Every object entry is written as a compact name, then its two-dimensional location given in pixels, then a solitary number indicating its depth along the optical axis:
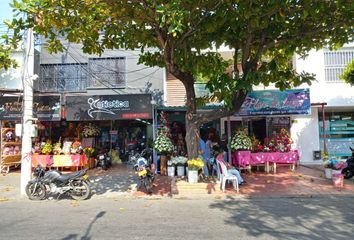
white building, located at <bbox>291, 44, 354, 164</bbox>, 17.08
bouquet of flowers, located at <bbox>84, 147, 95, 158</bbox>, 16.41
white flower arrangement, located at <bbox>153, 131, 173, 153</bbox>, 13.92
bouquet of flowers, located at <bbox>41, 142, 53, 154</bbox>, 15.38
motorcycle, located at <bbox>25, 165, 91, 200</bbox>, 10.27
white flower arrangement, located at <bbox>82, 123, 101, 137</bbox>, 17.39
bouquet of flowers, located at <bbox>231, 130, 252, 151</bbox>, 14.41
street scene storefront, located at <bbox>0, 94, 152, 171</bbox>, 15.08
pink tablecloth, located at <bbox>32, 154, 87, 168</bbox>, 15.16
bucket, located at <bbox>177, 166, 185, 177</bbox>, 13.82
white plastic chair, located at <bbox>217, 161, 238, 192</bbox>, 11.09
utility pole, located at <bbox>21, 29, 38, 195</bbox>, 10.98
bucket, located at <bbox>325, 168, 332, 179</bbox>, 13.01
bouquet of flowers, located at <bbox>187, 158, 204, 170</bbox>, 11.09
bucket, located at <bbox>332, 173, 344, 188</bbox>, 11.57
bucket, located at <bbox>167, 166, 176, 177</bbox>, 13.89
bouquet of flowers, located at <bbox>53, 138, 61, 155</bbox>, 15.45
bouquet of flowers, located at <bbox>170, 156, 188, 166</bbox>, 13.75
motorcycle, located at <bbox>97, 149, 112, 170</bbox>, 16.41
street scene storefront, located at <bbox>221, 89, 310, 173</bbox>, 14.59
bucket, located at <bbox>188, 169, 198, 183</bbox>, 11.16
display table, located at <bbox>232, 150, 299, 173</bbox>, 14.68
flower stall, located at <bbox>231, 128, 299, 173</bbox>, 14.42
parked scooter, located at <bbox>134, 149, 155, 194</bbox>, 10.86
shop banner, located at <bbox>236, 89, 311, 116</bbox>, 15.40
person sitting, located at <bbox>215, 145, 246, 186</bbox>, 11.50
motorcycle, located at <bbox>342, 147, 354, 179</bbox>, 13.00
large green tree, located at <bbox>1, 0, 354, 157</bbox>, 8.20
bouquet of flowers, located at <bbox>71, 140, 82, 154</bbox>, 15.48
